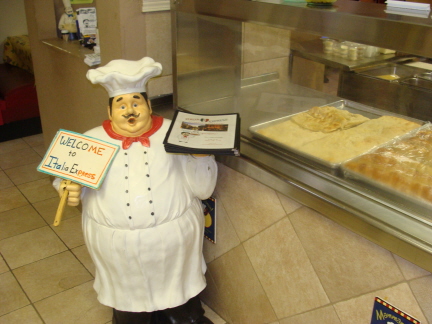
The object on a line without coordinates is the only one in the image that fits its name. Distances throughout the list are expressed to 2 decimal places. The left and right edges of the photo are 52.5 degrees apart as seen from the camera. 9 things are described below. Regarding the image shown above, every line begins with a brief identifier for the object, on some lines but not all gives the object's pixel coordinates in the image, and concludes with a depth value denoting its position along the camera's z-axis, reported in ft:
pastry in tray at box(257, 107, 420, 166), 4.59
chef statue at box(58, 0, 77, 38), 8.85
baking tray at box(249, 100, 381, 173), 4.45
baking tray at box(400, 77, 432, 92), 7.12
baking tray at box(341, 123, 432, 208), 3.77
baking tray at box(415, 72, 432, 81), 7.28
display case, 3.61
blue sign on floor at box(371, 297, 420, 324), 3.86
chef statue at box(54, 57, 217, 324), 4.58
